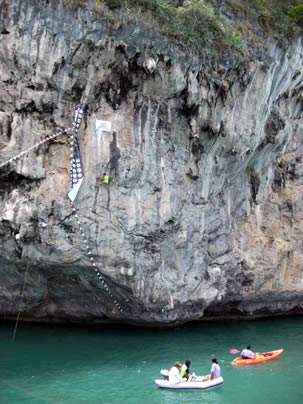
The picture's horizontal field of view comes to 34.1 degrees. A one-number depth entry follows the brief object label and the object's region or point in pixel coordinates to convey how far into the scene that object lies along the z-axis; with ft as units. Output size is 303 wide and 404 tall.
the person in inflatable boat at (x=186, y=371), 44.58
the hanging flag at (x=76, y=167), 51.65
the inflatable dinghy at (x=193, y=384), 43.16
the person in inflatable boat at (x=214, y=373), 43.88
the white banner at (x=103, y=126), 52.70
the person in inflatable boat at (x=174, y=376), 43.42
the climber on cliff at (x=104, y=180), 52.54
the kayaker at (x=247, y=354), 49.85
